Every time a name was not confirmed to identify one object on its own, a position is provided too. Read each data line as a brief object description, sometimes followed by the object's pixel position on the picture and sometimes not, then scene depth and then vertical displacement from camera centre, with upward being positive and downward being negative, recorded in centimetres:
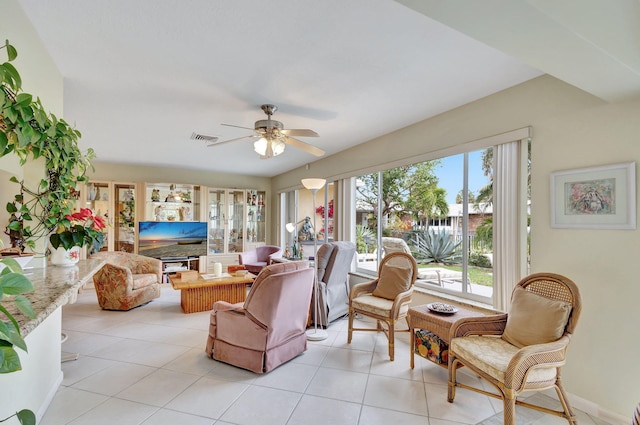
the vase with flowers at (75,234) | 182 -11
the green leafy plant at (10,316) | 62 -21
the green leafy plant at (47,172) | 111 +27
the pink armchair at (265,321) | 258 -94
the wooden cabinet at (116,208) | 620 +17
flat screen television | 647 -49
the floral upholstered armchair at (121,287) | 439 -105
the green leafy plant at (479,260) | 304 -43
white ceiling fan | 291 +78
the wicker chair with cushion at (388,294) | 302 -84
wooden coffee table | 435 -110
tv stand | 649 -106
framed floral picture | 203 +14
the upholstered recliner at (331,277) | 384 -79
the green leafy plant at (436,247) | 346 -36
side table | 252 -89
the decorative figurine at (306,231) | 661 -31
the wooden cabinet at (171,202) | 657 +32
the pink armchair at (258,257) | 601 -85
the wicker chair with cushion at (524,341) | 184 -85
